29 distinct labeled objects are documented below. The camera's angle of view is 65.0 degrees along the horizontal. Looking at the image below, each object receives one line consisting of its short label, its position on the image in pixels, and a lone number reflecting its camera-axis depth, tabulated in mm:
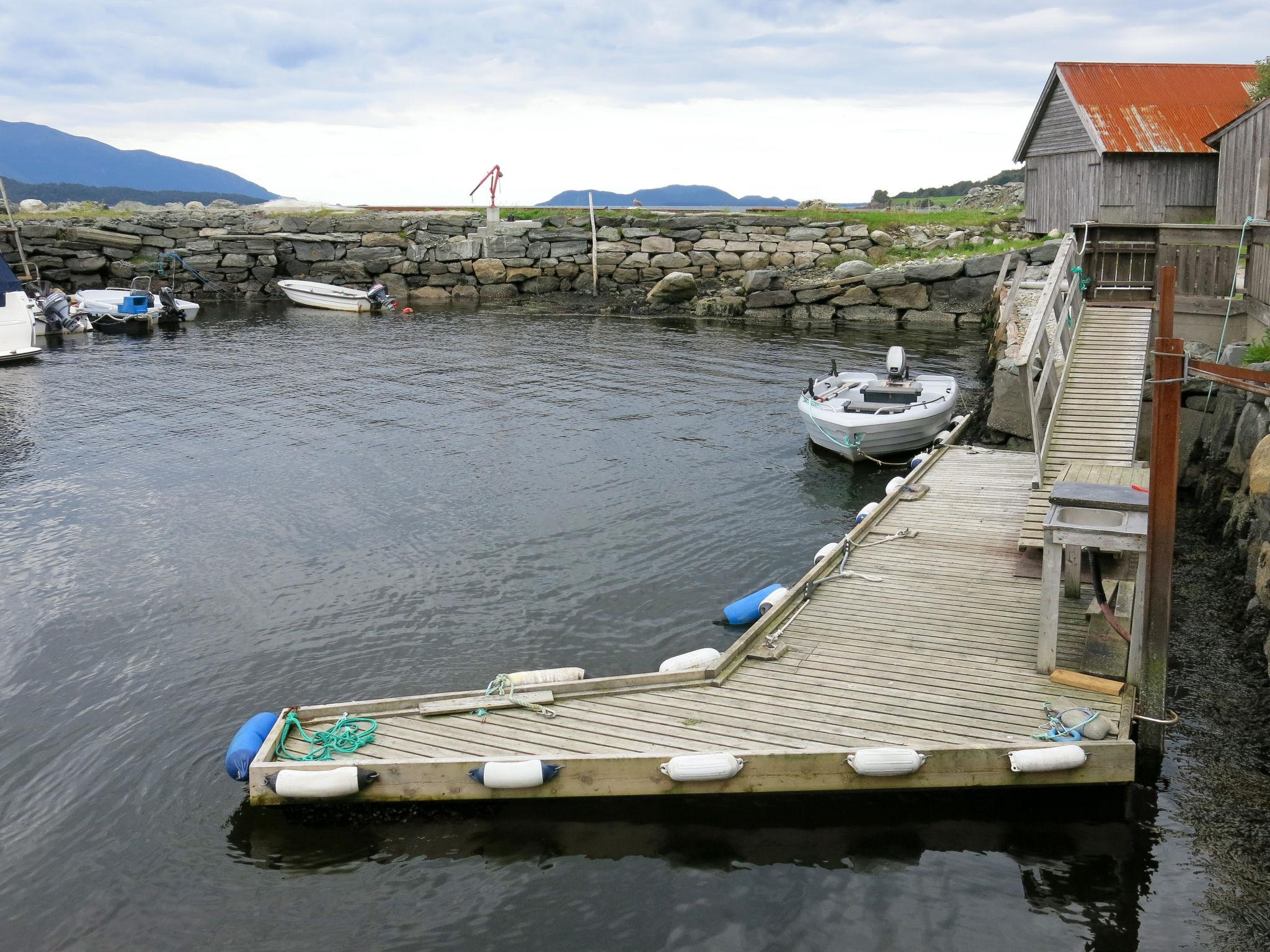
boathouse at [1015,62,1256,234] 28641
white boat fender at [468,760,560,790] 8188
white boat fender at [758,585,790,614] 11141
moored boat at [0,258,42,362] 32156
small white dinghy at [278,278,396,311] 43219
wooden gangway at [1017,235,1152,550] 11859
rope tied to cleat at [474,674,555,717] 9180
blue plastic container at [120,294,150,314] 40000
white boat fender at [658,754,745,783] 8094
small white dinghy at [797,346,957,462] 18812
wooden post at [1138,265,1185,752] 8320
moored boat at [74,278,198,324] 40031
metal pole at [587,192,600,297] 46469
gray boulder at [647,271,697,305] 42375
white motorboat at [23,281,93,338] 37844
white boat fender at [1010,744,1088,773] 7934
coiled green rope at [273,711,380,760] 8672
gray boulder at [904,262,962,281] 36344
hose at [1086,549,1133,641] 8922
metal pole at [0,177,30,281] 44375
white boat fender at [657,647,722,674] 9875
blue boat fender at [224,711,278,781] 8797
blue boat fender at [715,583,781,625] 11977
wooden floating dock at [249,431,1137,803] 8195
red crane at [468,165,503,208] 51625
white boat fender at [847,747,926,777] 8008
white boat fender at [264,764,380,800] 8273
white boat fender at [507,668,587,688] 9672
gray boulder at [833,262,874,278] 38781
